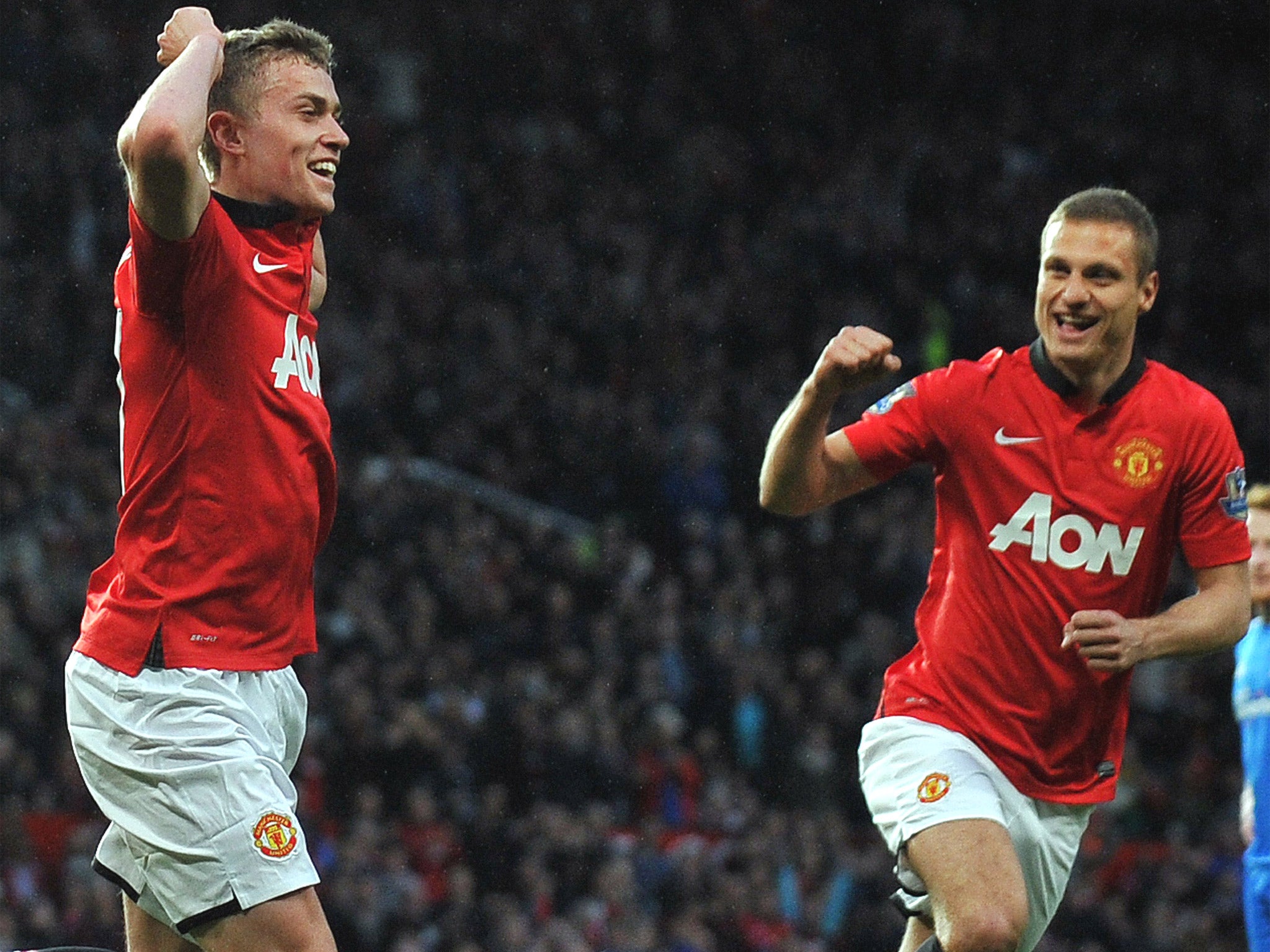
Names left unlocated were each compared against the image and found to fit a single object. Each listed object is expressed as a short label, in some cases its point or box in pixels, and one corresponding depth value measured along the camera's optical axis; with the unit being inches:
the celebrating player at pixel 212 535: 275.6
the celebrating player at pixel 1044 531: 351.6
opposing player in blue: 492.1
